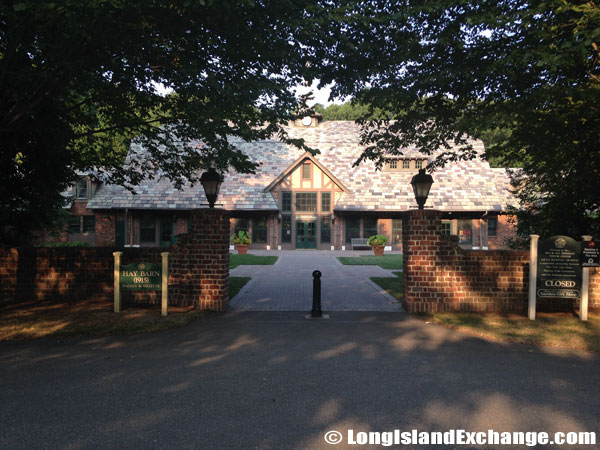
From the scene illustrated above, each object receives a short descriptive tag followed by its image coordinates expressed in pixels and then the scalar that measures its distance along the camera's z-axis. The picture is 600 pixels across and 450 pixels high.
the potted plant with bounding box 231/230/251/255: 27.70
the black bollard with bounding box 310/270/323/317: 8.39
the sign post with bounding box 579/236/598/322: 8.00
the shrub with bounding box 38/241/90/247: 23.93
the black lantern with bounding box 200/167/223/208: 9.39
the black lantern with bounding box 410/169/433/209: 9.27
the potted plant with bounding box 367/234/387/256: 26.12
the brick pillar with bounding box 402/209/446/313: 8.82
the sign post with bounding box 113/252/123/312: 8.29
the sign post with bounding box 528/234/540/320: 8.17
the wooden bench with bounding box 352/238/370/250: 29.41
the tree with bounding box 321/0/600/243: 7.15
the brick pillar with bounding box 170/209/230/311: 8.90
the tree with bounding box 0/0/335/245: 6.18
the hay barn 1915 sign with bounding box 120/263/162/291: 8.37
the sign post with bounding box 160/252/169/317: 8.27
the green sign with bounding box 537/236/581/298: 8.14
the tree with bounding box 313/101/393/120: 58.21
